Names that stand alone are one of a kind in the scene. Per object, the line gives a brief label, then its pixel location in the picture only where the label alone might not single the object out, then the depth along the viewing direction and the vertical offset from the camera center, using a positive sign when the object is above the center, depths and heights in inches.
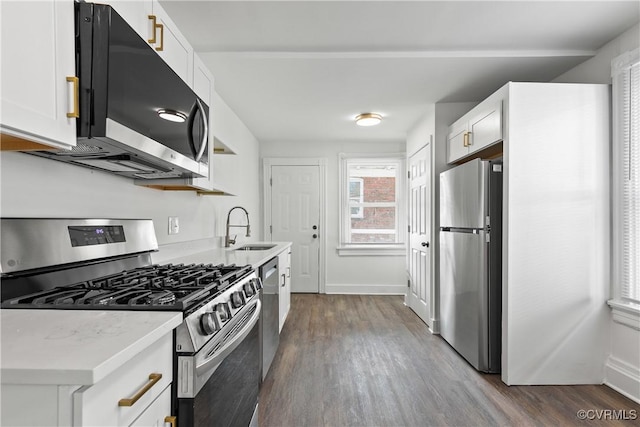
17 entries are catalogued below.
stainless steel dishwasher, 86.7 -26.9
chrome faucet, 134.3 -10.1
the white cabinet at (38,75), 31.1 +13.7
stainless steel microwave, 39.8 +15.1
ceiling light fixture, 151.6 +43.2
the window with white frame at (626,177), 85.7 +10.2
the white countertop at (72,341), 23.3 -10.4
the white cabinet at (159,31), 50.8 +31.3
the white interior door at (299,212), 204.4 +1.8
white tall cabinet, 91.9 -5.4
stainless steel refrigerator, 99.0 -14.1
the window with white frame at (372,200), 205.3 +9.3
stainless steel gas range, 37.5 -10.2
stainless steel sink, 137.9 -13.2
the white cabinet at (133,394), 24.6 -14.8
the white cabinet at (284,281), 118.1 -24.6
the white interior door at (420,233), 143.9 -7.6
